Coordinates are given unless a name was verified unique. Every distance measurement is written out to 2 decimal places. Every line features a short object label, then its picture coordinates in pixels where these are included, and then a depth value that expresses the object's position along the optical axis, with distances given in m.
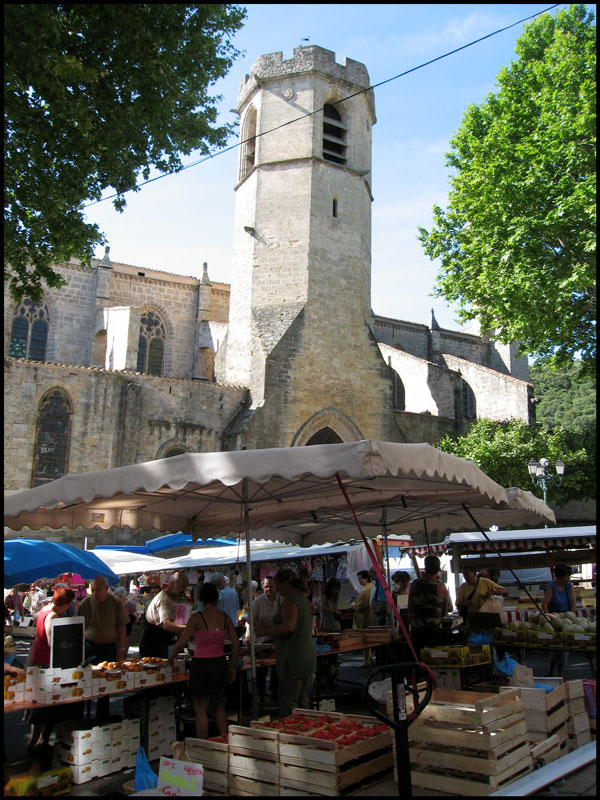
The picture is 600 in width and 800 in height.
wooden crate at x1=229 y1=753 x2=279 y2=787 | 4.23
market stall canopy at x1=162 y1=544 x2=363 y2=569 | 12.36
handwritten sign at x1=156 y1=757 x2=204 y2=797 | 3.83
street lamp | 16.91
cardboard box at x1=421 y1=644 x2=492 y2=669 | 5.91
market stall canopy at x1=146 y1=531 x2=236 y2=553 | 13.16
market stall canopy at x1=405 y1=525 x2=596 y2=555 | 11.93
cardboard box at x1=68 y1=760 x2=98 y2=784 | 4.99
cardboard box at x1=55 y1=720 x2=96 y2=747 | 5.07
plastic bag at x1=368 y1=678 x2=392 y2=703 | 5.45
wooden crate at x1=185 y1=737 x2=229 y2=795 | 4.41
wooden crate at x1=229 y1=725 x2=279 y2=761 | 4.26
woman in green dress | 5.79
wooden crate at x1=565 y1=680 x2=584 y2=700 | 5.15
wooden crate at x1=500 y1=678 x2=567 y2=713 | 4.78
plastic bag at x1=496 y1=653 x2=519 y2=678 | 6.18
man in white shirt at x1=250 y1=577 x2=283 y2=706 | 7.68
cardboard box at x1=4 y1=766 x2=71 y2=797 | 4.29
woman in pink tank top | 5.29
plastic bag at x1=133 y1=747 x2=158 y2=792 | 4.30
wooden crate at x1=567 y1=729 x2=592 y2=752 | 5.09
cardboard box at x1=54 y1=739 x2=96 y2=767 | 5.03
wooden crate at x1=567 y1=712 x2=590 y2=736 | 5.13
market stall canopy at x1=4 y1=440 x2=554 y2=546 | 4.84
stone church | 17.78
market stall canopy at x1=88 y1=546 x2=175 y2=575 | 12.04
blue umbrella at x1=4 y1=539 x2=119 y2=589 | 8.62
